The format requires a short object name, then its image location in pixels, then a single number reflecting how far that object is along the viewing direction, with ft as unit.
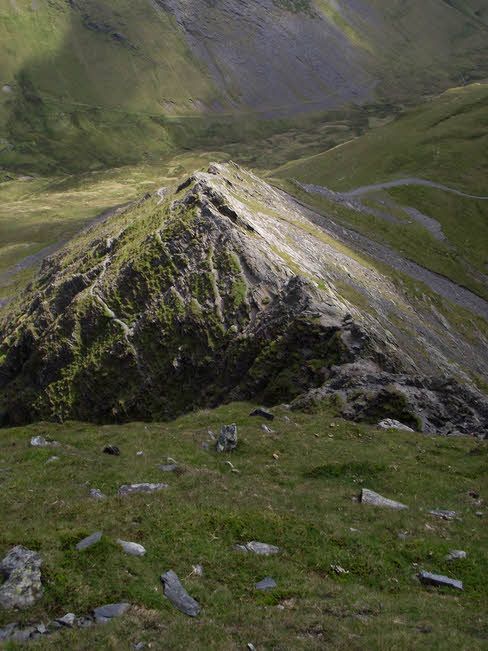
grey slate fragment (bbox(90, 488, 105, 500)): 63.36
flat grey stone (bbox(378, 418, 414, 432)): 105.13
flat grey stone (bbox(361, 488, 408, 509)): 67.82
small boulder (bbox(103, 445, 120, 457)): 89.86
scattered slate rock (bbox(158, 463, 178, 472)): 77.36
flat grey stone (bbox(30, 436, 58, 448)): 93.54
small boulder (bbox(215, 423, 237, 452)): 90.99
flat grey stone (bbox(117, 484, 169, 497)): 66.60
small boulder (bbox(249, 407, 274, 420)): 111.04
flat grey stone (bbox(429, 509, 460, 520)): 63.59
